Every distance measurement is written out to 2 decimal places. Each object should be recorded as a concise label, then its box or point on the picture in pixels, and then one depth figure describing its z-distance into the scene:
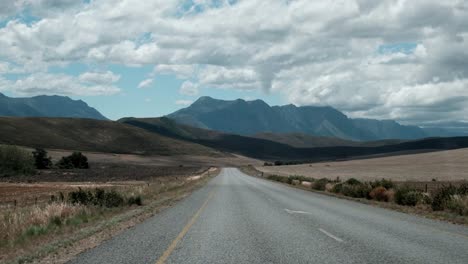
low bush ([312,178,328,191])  45.51
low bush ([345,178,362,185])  44.81
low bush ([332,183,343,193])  39.58
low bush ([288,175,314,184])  61.36
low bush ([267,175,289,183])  65.17
